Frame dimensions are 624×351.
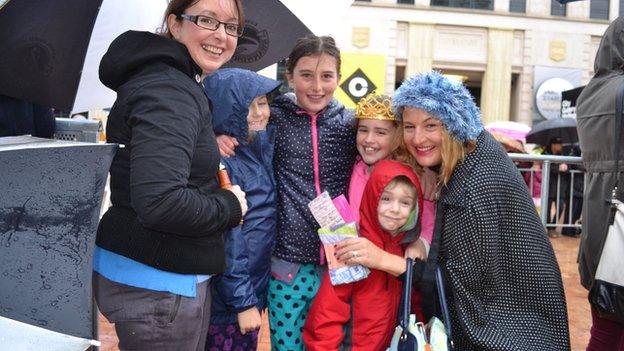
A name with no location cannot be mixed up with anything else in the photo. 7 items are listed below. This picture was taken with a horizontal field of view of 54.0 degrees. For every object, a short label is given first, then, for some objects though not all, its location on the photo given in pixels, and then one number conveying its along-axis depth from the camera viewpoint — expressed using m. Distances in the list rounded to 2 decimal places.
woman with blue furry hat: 2.31
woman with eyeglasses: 1.69
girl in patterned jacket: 2.74
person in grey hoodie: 2.59
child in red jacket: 2.54
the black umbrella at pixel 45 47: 2.16
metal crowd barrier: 5.14
